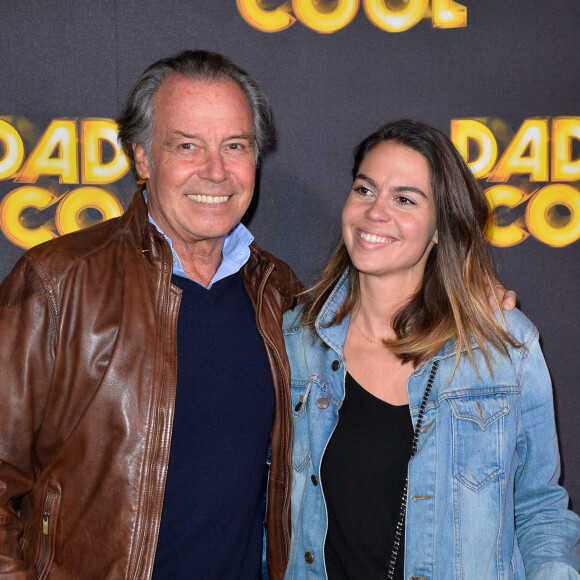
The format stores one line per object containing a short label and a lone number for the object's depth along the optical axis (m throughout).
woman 1.87
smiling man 1.77
